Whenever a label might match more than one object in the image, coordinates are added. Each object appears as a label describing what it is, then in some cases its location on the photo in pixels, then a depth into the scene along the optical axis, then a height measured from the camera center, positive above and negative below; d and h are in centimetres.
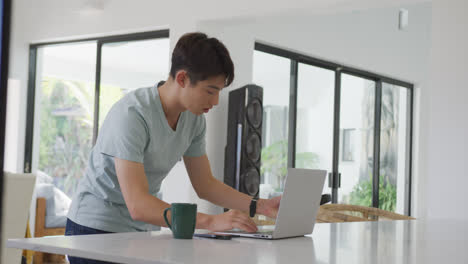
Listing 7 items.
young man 274 +6
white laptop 270 -12
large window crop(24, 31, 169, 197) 836 +69
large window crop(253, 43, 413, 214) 868 +42
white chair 351 -24
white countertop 230 -19
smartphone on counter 265 -19
